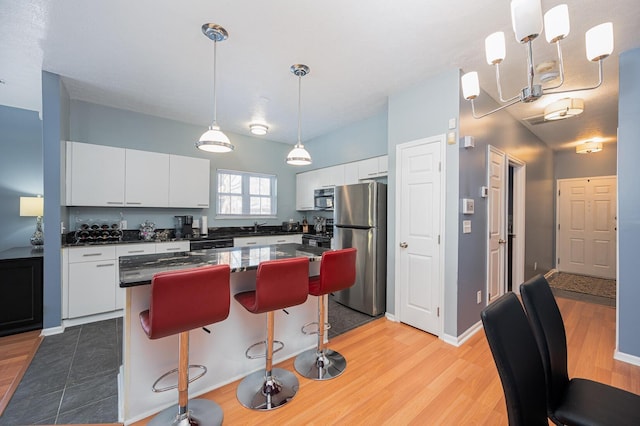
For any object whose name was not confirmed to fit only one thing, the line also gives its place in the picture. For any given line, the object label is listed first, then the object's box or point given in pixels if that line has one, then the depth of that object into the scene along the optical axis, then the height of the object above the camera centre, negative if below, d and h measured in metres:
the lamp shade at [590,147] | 4.73 +1.22
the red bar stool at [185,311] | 1.31 -0.54
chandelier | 1.23 +0.90
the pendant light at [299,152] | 2.63 +0.63
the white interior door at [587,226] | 5.19 -0.28
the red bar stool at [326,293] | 2.03 -0.65
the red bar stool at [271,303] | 1.69 -0.63
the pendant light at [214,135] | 2.08 +0.62
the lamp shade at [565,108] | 3.07 +1.26
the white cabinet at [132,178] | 3.24 +0.46
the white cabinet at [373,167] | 3.81 +0.68
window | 4.82 +0.35
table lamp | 3.31 +0.01
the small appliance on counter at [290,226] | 5.49 -0.32
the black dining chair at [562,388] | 1.13 -0.87
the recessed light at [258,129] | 4.00 +1.29
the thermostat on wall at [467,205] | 2.63 +0.07
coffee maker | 4.14 -0.24
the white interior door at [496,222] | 3.14 -0.12
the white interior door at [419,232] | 2.76 -0.23
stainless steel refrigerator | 3.33 -0.40
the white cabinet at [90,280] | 2.97 -0.83
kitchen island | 1.63 -0.94
